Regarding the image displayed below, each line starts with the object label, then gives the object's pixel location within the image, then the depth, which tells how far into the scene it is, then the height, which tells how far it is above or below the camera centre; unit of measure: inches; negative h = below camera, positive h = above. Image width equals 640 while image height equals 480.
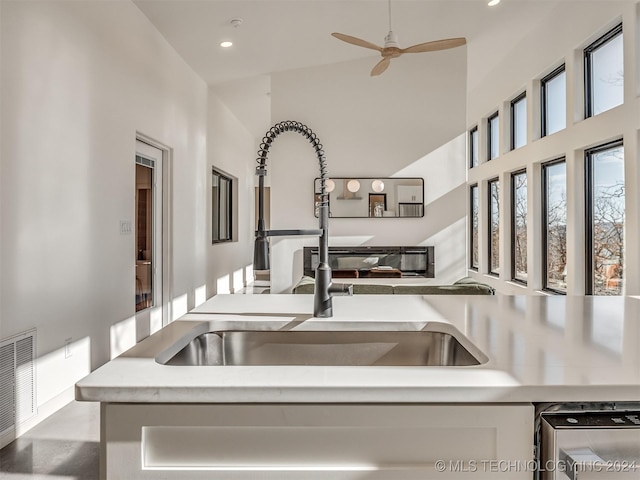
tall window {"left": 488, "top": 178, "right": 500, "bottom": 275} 295.7 +8.2
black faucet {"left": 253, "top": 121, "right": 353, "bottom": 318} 48.1 -0.7
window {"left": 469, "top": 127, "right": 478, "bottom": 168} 330.0 +64.3
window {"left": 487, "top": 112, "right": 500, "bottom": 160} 292.7 +63.9
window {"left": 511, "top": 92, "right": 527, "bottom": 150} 252.1 +63.2
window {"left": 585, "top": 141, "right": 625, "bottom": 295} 171.3 +7.7
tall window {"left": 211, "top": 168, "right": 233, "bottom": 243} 286.5 +21.0
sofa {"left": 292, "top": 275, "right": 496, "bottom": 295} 134.0 -14.0
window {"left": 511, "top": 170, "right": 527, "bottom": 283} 257.4 +7.1
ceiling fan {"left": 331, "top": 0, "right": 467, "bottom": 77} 160.9 +66.2
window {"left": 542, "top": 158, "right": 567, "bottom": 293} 211.8 +6.4
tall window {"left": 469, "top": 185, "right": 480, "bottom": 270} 333.4 +9.2
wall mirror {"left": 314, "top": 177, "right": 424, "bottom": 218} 267.1 +23.5
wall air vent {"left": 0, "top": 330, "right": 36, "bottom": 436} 97.9 -29.7
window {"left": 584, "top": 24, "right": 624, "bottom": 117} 167.2 +60.4
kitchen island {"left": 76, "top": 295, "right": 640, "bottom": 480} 29.6 -11.3
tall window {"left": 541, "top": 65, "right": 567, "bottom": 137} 205.8 +60.9
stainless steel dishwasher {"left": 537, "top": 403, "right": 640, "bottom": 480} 27.8 -12.2
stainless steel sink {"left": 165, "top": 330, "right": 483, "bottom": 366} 50.8 -11.4
